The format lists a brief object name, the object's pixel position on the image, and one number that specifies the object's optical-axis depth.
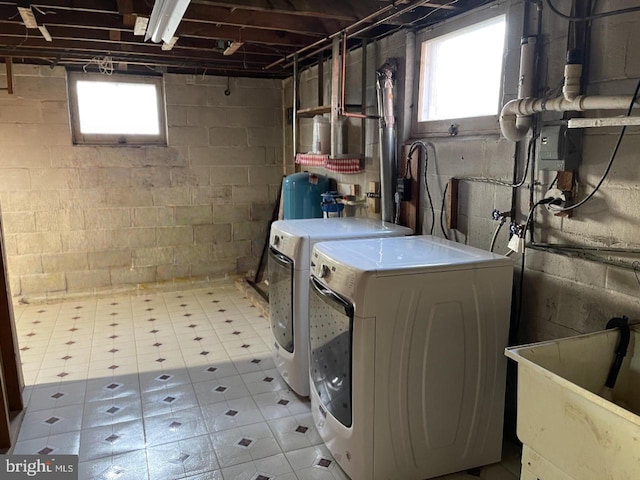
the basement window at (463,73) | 2.48
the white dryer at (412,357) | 1.94
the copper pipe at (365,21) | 2.55
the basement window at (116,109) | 4.68
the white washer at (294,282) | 2.70
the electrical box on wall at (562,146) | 1.97
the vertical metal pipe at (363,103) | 3.52
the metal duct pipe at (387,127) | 3.11
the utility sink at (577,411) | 1.21
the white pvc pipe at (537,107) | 1.70
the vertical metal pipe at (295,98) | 4.10
